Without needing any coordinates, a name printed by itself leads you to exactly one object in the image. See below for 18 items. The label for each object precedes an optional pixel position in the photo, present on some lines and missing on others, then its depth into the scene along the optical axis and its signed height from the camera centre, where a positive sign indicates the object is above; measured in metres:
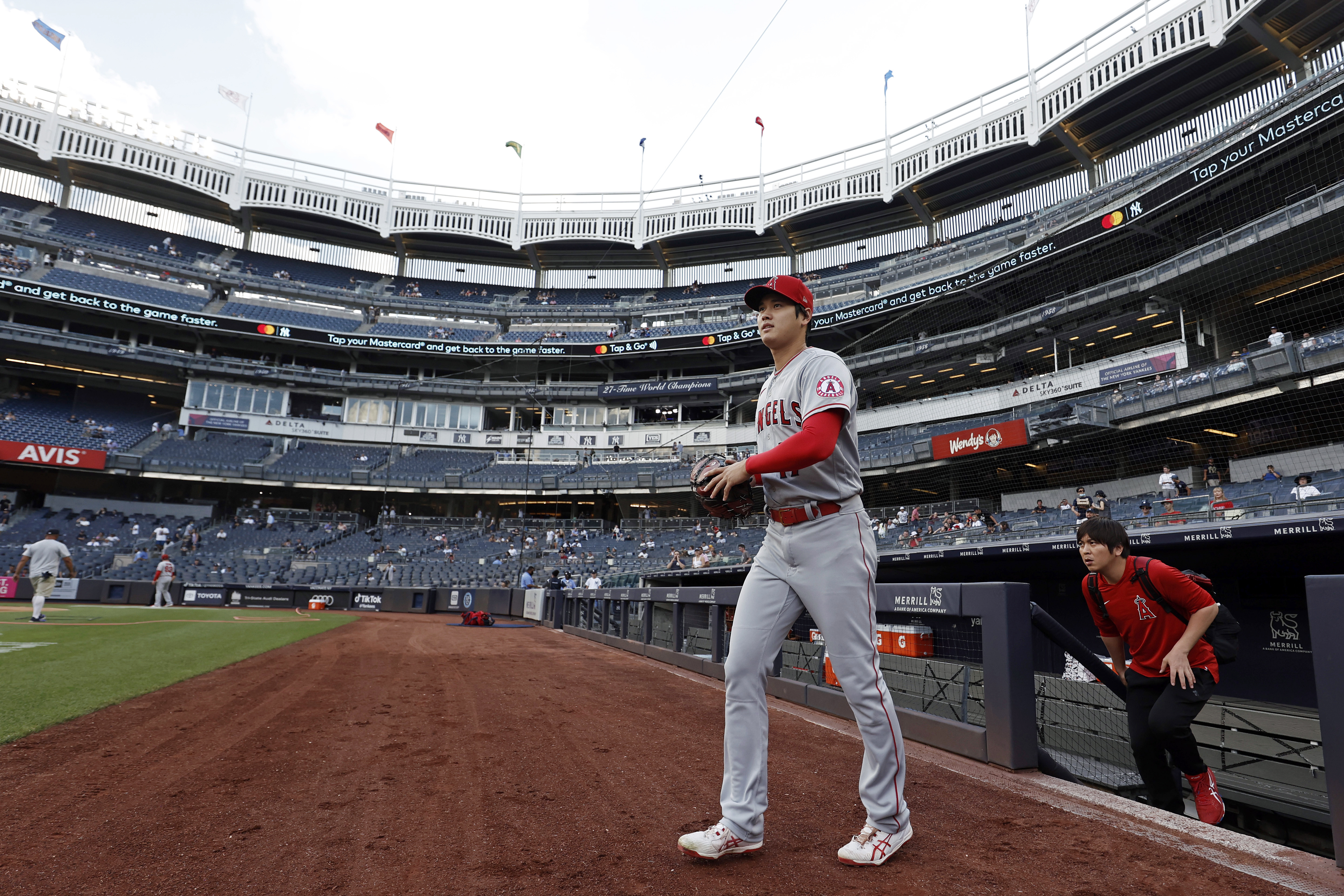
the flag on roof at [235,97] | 42.72 +27.83
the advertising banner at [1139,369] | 21.39 +6.51
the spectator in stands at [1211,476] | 17.45 +2.56
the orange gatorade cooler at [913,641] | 5.61 -0.69
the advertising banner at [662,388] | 40.59 +10.01
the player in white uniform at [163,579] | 22.84 -1.45
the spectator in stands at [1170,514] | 10.48 +0.85
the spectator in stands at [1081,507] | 14.44 +1.32
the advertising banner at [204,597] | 25.72 -2.30
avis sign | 32.38 +3.73
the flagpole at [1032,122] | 31.80 +20.84
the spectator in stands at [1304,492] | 10.55 +1.32
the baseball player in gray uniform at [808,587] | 2.34 -0.11
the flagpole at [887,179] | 37.97 +21.41
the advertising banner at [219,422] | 39.16 +6.77
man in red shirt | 3.21 -0.44
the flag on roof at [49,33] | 38.88 +28.79
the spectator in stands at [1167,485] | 15.53 +1.95
